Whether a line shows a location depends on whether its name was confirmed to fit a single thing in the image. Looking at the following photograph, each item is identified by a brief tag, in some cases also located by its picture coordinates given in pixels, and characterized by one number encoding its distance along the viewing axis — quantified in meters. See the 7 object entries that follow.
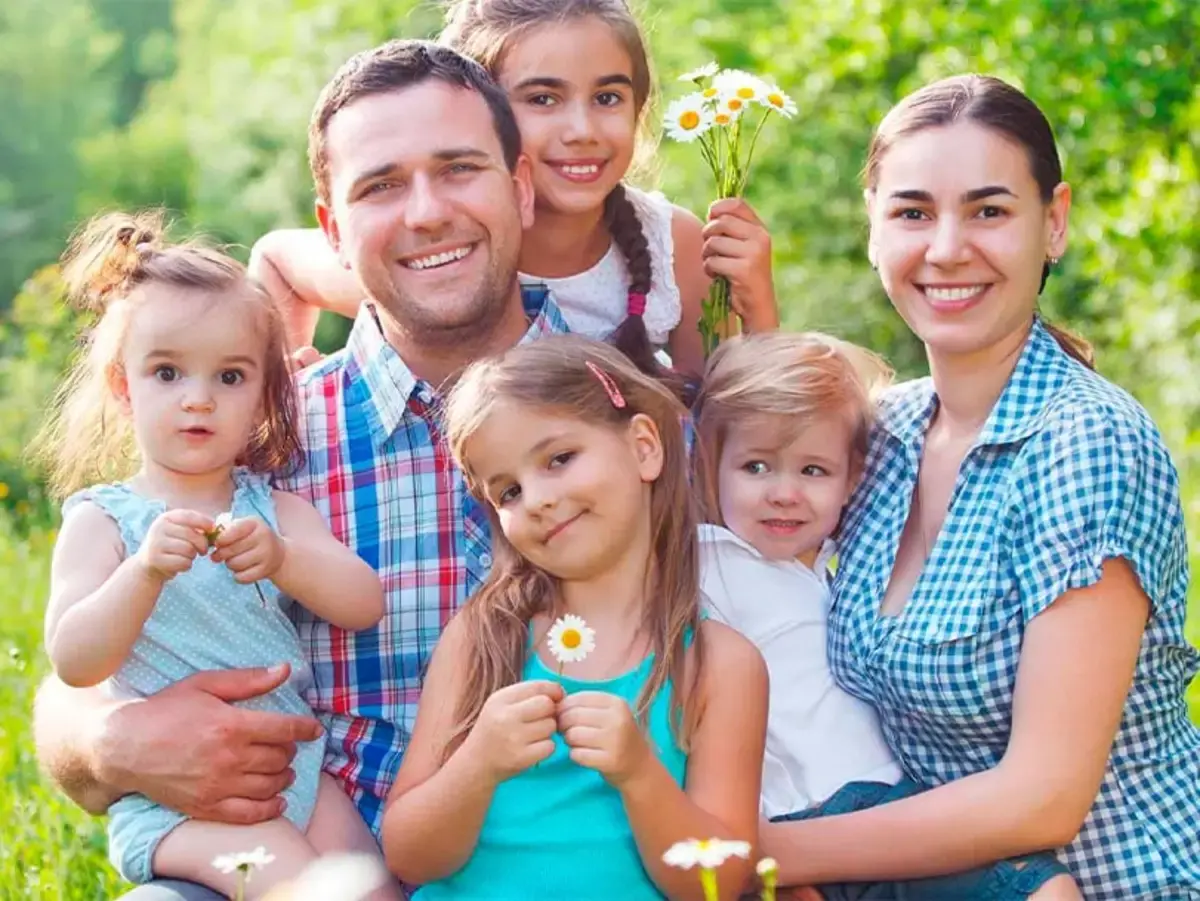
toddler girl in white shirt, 3.51
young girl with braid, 4.13
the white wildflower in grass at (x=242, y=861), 2.39
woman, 3.16
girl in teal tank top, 3.11
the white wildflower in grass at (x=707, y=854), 2.26
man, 3.74
